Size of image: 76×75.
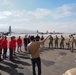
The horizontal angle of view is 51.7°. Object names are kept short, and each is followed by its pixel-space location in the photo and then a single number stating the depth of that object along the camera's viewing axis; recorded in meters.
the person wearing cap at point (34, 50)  3.35
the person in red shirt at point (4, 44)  5.96
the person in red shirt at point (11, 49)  5.89
